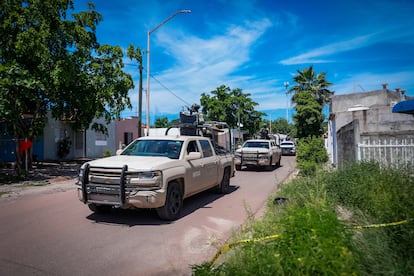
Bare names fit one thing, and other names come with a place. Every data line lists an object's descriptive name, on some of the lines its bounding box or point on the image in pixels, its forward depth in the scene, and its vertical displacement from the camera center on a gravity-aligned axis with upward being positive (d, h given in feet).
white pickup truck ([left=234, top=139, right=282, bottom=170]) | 52.06 -1.79
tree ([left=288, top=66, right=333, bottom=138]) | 88.99 +8.03
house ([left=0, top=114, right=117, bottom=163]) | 69.21 +0.40
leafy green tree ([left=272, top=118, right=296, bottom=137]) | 336.49 +18.07
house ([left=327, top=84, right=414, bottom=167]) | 31.65 +2.78
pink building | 104.94 +5.11
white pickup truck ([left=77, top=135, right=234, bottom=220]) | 19.51 -2.14
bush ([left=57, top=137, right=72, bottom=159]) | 78.28 -0.68
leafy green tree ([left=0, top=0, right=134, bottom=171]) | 41.14 +11.83
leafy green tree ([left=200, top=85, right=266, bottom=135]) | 144.25 +17.77
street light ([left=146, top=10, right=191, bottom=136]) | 62.34 +16.21
